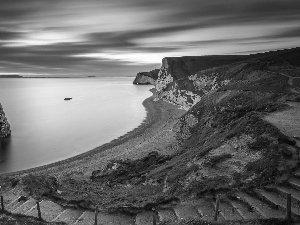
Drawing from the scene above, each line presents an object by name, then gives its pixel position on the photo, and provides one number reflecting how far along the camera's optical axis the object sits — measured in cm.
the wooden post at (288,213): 810
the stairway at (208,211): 938
